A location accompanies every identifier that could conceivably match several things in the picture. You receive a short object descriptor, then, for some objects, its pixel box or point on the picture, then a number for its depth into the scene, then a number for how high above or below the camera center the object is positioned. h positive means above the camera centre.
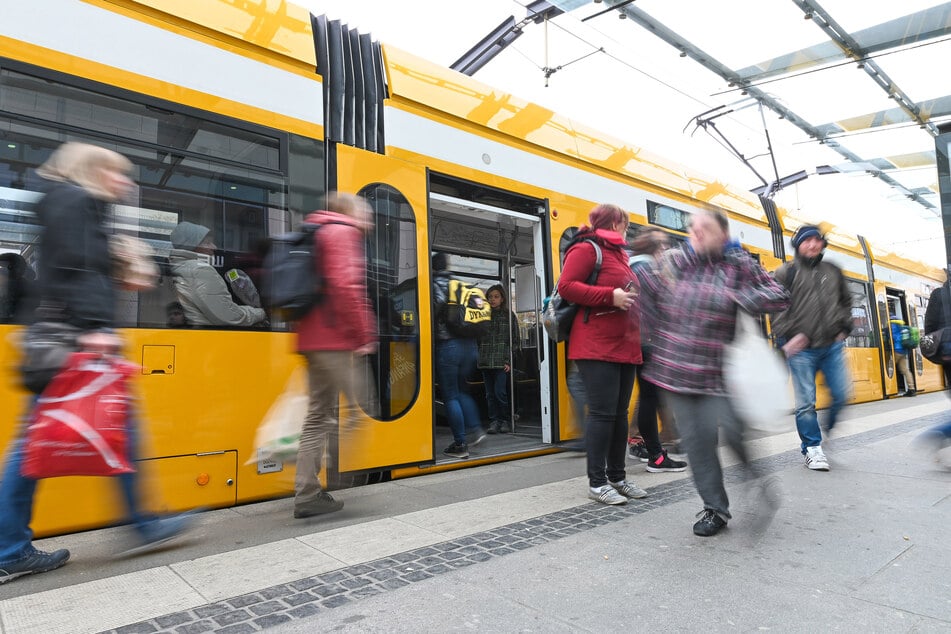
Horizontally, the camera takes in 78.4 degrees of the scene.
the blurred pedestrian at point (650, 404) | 4.26 -0.35
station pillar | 4.64 +1.47
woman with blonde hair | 2.19 +0.36
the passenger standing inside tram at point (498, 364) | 6.92 -0.02
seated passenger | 3.13 +0.49
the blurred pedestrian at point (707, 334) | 2.74 +0.10
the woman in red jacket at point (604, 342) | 3.40 +0.10
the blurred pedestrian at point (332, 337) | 2.92 +0.16
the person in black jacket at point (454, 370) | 5.14 -0.06
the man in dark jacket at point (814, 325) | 4.45 +0.20
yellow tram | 2.83 +1.24
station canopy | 7.40 +4.18
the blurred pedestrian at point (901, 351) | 11.41 -0.06
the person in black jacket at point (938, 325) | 4.28 +0.18
